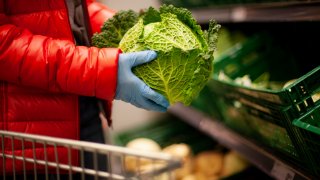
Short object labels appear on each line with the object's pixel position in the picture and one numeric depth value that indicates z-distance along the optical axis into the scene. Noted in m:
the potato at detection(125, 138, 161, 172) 2.32
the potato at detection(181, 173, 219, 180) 2.27
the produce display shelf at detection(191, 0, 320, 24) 1.35
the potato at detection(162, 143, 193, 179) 2.37
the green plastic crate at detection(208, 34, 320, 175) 1.16
